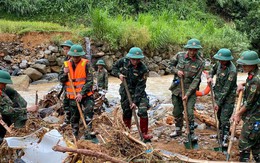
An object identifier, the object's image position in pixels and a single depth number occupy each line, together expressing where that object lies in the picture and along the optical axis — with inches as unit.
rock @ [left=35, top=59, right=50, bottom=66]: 587.5
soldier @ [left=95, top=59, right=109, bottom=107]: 389.1
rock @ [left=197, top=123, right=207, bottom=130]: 291.5
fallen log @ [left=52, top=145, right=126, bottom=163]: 147.0
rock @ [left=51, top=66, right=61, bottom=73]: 604.7
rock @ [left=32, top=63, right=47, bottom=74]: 574.6
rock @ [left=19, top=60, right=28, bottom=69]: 576.6
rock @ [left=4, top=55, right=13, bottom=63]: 583.2
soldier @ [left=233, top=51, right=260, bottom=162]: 183.5
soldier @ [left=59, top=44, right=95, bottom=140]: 237.9
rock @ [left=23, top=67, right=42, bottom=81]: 560.4
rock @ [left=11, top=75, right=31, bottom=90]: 502.4
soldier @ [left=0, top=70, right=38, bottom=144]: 189.5
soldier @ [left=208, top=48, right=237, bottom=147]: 227.6
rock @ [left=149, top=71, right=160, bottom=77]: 674.6
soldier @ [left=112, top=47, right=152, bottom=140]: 245.4
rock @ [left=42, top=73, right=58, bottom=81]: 580.1
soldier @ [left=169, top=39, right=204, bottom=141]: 237.9
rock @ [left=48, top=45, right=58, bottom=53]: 608.1
